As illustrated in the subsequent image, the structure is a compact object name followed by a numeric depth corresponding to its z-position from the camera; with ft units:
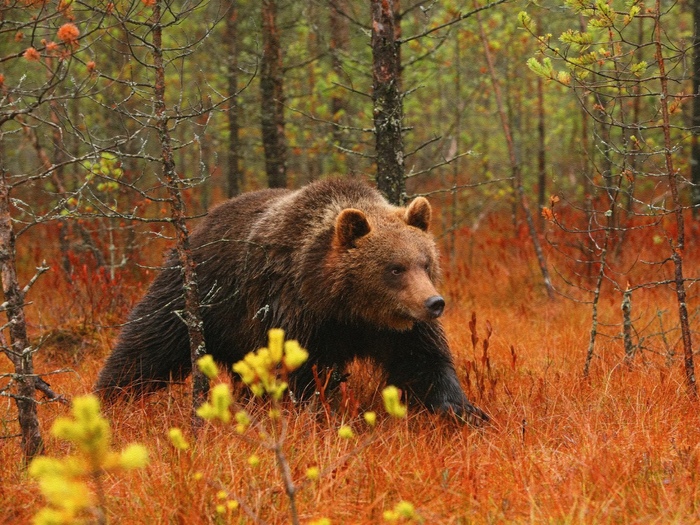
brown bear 29.50
